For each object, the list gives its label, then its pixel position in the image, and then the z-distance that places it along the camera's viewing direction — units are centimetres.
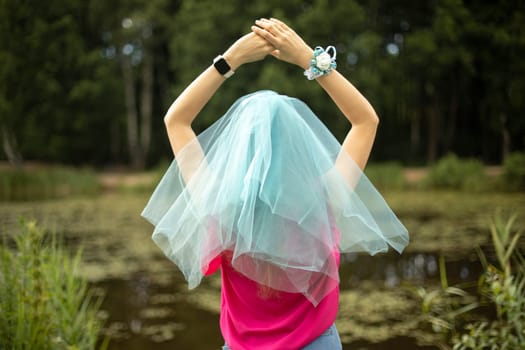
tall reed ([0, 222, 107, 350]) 216
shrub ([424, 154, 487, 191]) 1036
